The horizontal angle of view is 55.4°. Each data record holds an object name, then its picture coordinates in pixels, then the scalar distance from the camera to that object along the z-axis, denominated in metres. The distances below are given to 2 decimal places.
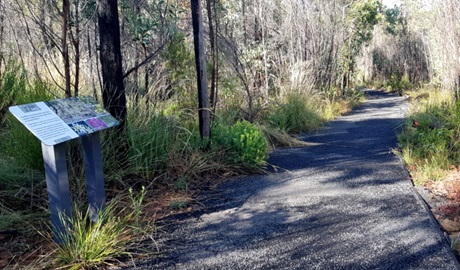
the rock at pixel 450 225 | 3.68
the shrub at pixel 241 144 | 5.82
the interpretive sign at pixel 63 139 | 2.96
